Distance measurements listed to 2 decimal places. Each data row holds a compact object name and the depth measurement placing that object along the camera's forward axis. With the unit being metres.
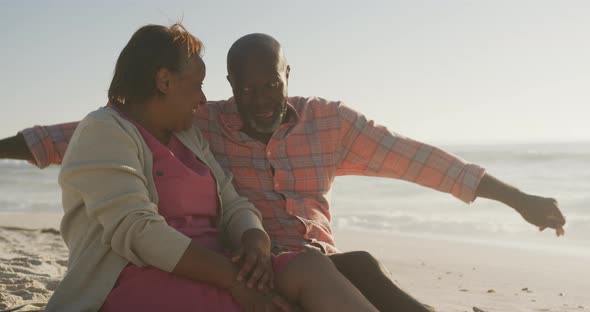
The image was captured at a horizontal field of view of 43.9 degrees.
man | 3.50
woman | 2.62
